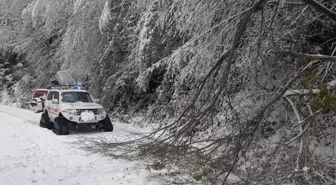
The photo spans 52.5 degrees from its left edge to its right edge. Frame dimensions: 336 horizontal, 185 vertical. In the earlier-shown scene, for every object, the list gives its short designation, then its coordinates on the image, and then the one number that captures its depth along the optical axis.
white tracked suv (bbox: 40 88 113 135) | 11.81
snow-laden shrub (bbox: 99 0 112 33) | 13.48
